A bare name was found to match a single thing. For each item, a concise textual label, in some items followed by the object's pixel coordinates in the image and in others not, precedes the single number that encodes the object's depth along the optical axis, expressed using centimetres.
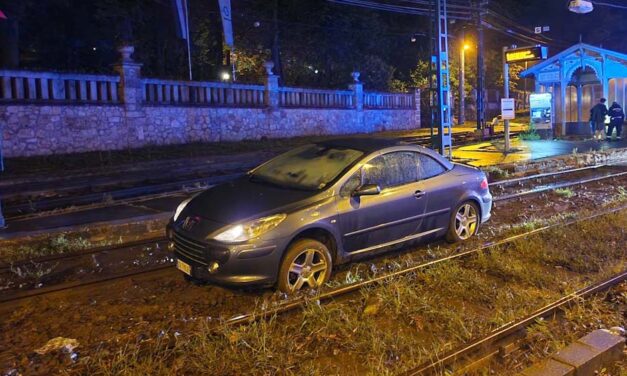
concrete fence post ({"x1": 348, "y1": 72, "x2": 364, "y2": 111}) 3111
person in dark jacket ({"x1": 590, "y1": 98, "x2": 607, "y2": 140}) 2302
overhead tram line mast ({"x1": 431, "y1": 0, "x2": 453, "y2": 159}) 1566
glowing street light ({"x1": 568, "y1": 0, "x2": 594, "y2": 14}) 1609
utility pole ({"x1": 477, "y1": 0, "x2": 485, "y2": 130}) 3281
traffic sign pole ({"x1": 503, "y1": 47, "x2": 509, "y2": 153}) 2005
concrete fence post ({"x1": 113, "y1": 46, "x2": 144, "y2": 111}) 1980
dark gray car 543
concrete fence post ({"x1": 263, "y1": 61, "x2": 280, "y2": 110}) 2581
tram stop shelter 2414
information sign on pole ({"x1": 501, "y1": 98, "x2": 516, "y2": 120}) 1903
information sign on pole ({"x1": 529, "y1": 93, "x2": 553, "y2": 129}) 2516
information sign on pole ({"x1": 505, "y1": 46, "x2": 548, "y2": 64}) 1947
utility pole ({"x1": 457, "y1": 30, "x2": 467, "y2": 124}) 3806
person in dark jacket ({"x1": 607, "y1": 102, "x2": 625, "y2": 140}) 2303
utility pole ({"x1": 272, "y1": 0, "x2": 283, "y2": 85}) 3095
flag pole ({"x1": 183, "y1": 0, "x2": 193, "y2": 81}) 2328
